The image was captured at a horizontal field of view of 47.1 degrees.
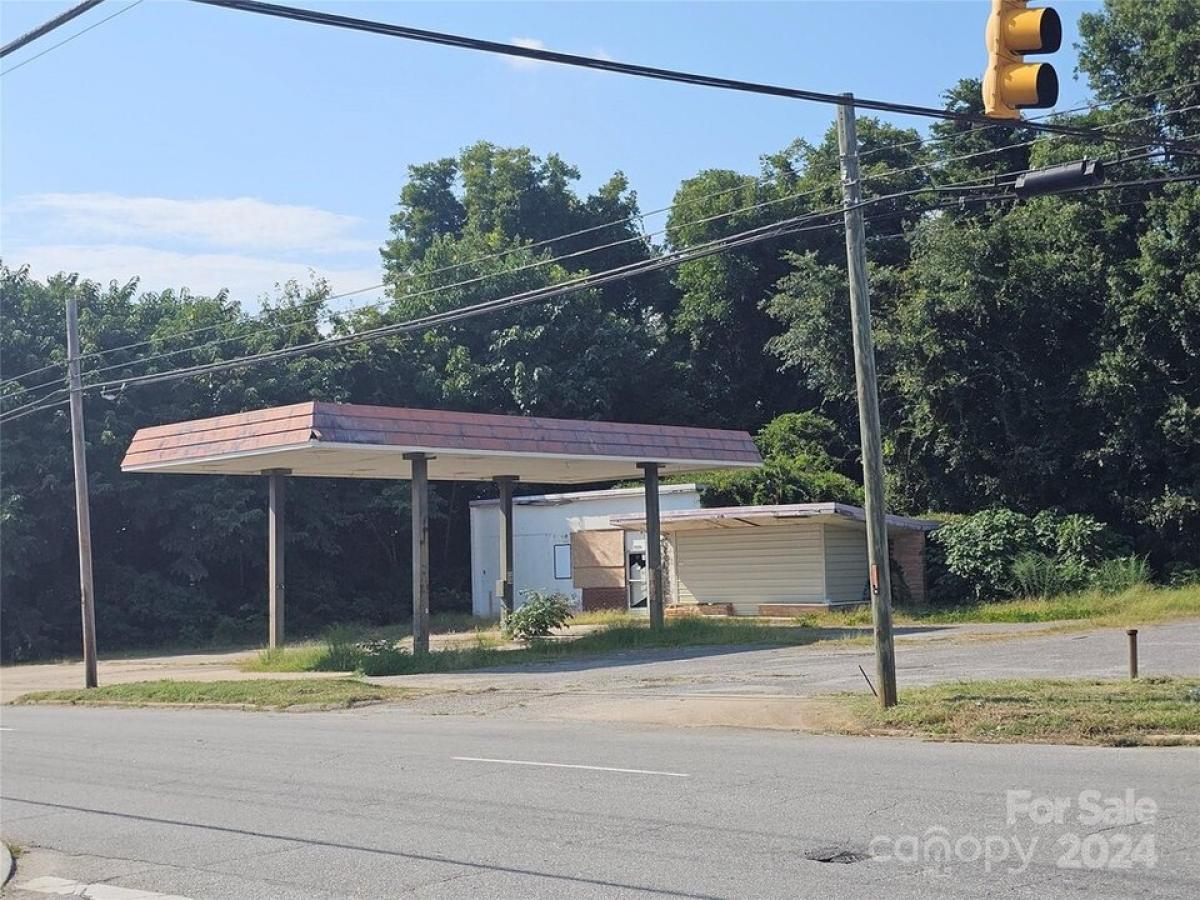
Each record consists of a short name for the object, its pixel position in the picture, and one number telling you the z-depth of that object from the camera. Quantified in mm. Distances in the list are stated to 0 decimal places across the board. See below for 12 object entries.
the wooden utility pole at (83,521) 27859
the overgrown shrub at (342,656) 27656
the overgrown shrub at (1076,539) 38625
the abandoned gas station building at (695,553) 37875
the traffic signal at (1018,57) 10000
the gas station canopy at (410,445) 25719
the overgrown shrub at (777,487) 42156
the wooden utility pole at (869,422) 16500
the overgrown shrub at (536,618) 31109
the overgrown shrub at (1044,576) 37719
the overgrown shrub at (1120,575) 36500
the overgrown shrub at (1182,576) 38375
